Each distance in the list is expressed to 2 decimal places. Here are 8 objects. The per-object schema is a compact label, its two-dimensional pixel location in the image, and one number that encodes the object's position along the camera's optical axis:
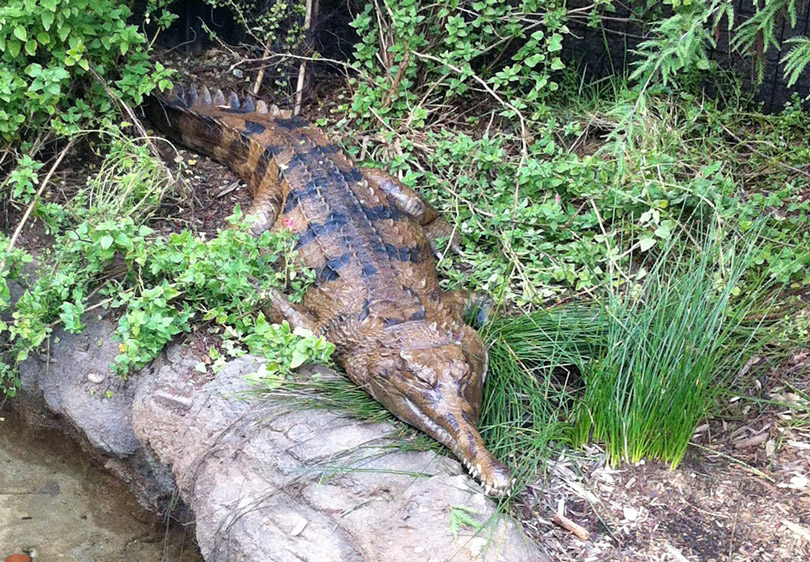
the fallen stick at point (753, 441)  3.67
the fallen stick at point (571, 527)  3.28
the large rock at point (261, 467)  3.17
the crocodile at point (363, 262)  3.72
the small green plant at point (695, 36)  3.97
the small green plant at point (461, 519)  3.10
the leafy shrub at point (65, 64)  4.56
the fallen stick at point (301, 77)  5.81
